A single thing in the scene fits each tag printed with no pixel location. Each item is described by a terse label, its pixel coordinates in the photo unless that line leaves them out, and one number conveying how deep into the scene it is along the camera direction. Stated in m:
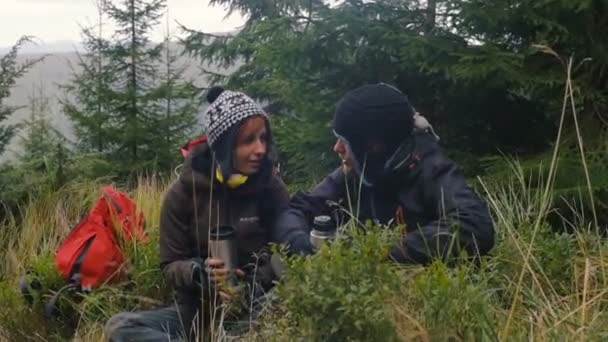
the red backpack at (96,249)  4.39
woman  3.77
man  3.34
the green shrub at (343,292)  2.30
